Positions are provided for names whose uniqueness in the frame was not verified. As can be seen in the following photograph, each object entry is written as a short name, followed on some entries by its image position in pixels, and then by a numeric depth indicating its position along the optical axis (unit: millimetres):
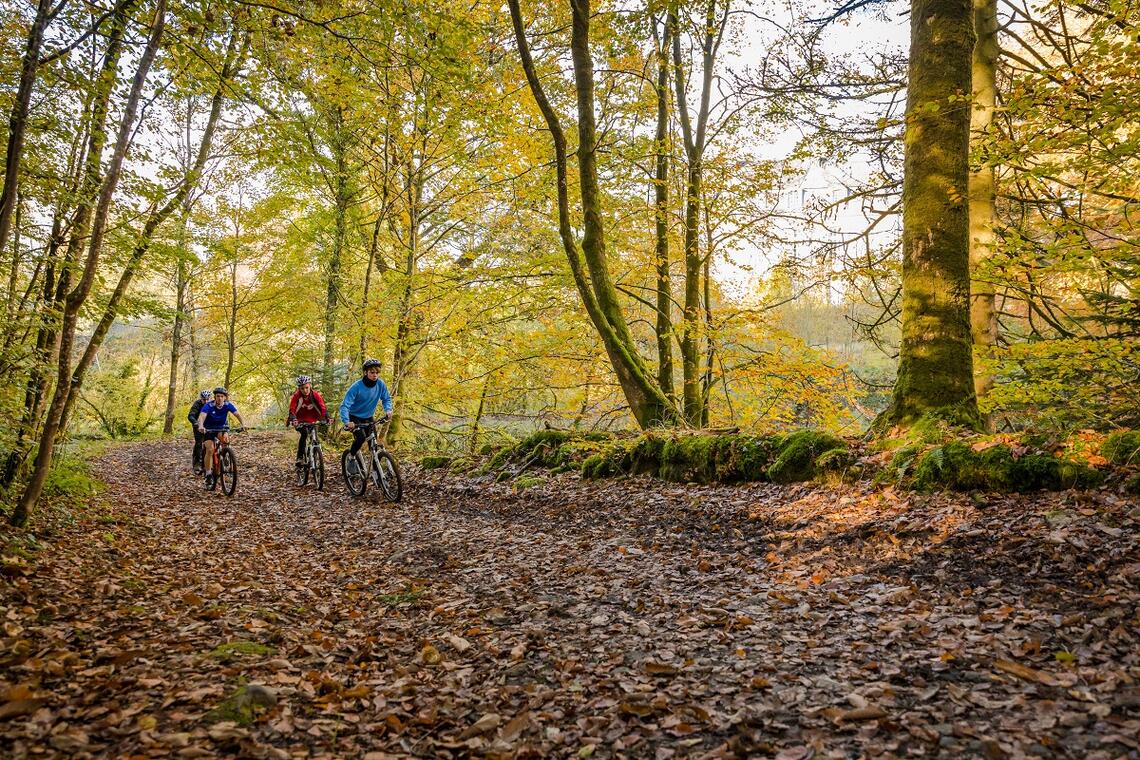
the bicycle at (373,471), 10031
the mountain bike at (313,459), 12009
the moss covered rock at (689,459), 8430
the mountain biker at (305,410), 12023
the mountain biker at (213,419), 11508
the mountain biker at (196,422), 12549
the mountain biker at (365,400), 10273
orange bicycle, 11227
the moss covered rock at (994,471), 5066
